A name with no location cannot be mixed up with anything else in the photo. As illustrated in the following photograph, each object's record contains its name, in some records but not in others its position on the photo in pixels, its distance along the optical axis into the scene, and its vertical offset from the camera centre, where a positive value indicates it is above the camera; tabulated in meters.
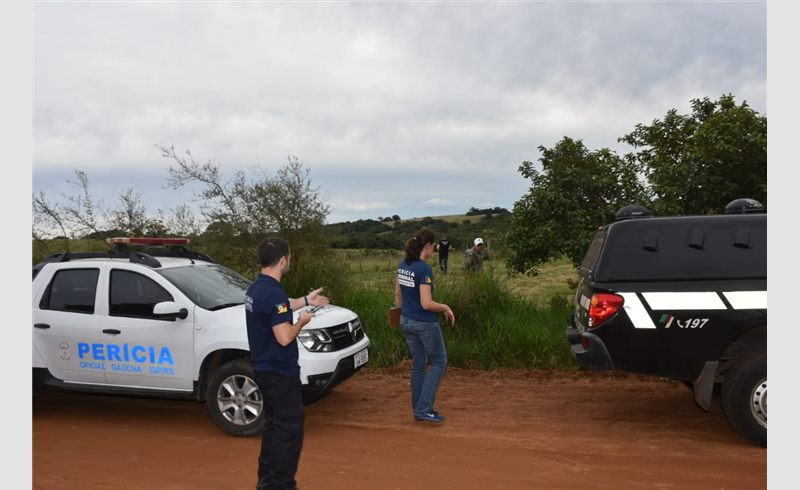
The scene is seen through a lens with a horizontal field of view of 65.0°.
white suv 6.00 -0.90
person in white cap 13.12 -0.21
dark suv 5.35 -0.55
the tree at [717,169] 9.43 +1.20
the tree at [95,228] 12.49 +0.42
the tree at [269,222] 12.30 +0.49
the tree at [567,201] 10.71 +0.78
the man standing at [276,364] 4.11 -0.79
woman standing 6.16 -0.70
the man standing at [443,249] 19.22 -0.08
